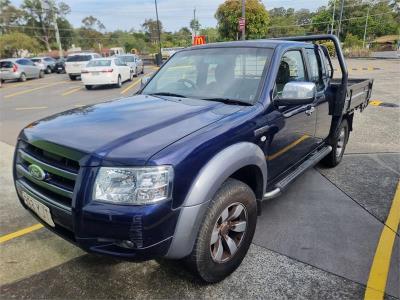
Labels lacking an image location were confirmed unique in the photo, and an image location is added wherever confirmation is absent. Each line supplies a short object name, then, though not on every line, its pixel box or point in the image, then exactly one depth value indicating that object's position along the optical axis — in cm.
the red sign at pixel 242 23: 1897
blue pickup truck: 212
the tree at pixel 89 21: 10336
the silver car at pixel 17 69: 2169
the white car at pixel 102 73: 1617
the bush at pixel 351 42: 4644
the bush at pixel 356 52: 3856
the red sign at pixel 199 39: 2008
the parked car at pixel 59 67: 3094
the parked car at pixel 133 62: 2145
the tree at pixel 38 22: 8150
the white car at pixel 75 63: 2220
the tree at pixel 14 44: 5122
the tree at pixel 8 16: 7662
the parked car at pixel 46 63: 2924
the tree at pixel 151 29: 9912
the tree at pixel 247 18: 3472
